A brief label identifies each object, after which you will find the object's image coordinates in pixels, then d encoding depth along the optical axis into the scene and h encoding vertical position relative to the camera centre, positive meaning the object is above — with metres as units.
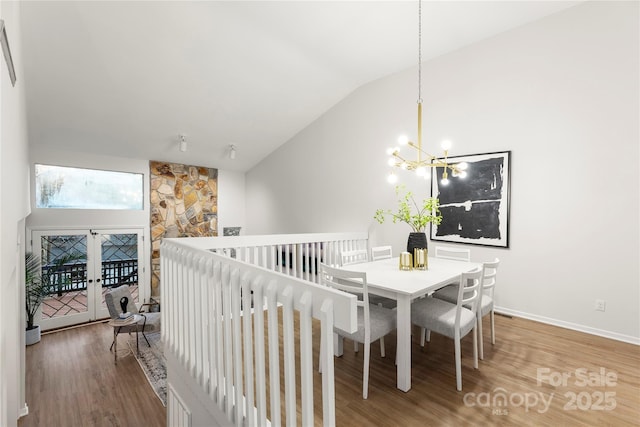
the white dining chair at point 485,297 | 2.46 -0.83
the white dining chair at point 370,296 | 2.63 -0.89
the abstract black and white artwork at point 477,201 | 3.53 +0.10
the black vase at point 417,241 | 2.83 -0.31
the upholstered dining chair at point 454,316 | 2.11 -0.82
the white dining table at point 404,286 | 2.09 -0.57
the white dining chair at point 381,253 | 3.67 -0.57
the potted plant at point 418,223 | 2.83 -0.13
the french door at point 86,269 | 4.62 -1.01
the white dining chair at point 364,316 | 2.03 -0.83
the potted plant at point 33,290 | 3.95 -1.09
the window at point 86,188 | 4.65 +0.38
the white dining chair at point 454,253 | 3.51 -0.57
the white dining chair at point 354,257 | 3.55 -0.63
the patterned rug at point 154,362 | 3.10 -1.87
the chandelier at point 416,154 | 2.72 +0.67
